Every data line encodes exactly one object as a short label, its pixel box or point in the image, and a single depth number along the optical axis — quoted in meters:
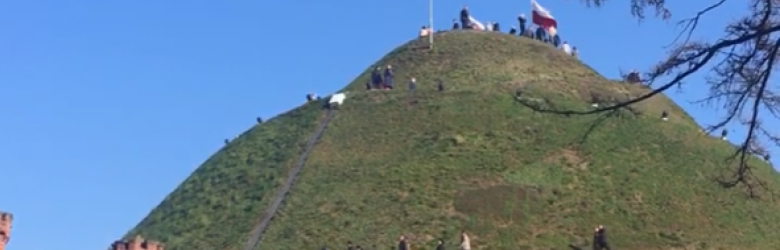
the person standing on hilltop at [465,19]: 85.96
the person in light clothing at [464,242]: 45.90
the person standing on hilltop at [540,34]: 86.71
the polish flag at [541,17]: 72.50
